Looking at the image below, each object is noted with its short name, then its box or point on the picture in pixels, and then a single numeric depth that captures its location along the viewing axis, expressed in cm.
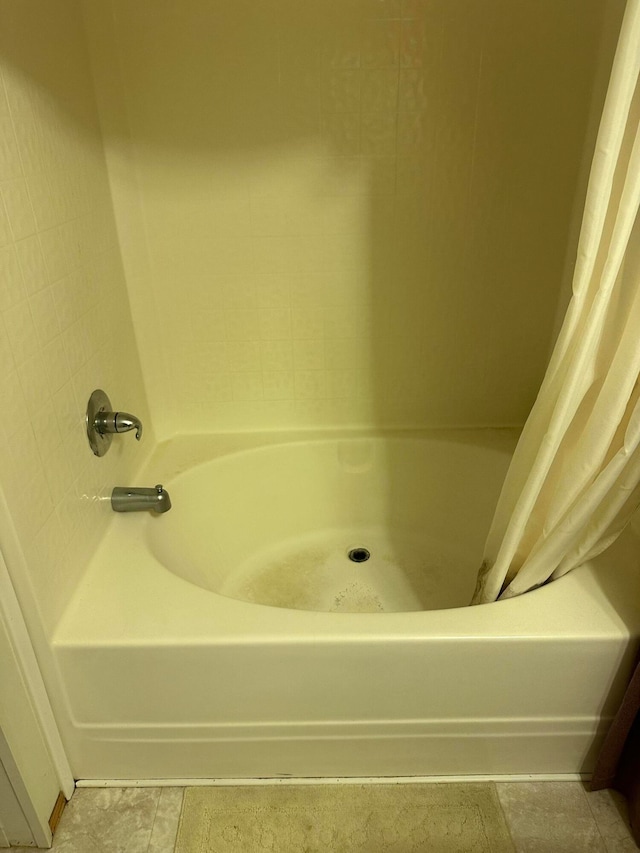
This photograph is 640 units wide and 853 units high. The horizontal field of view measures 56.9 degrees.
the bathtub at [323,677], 105
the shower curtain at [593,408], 80
